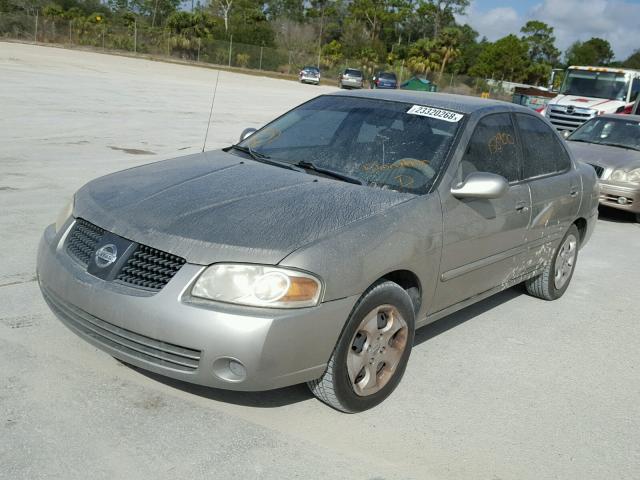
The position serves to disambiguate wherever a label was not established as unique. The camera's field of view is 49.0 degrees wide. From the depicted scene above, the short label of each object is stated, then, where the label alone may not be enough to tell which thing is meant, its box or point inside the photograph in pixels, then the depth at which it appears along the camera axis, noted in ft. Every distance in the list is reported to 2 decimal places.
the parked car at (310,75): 160.35
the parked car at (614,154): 31.42
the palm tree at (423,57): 221.25
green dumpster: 135.54
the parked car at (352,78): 159.68
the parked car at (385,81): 144.46
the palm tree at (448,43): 222.69
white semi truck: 62.95
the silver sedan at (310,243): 10.14
